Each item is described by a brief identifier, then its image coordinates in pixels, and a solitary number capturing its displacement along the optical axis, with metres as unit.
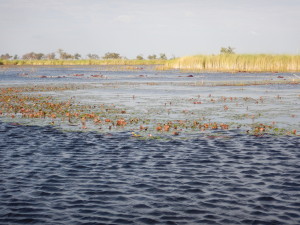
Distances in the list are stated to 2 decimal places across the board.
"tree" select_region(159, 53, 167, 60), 179.10
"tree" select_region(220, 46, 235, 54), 142.86
